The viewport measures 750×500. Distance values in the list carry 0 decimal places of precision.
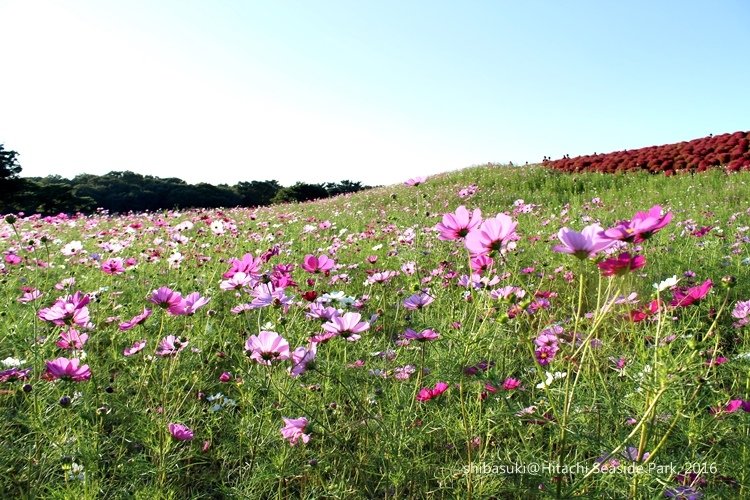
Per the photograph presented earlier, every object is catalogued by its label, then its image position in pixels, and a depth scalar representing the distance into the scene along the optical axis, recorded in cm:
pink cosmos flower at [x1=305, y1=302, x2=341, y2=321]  137
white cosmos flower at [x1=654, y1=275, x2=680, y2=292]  109
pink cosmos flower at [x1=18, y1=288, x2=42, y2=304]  149
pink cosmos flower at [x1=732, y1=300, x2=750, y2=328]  156
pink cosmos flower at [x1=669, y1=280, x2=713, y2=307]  120
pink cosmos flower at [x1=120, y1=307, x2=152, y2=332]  157
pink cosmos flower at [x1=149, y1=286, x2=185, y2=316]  144
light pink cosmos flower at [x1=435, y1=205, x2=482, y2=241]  119
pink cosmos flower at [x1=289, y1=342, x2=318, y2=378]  126
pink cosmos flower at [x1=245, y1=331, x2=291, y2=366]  122
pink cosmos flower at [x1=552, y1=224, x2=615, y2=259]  87
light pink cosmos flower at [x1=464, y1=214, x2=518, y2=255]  98
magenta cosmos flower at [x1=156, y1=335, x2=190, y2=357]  151
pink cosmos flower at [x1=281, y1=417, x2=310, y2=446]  120
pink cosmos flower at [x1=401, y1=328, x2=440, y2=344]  134
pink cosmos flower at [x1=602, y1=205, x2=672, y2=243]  86
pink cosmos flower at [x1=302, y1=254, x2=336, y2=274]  158
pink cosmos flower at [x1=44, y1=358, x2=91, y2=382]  122
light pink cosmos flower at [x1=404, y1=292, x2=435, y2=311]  153
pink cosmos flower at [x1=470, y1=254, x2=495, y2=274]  149
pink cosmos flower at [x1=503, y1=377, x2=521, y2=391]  127
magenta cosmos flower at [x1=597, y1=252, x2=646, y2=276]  84
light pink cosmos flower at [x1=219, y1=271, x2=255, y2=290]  151
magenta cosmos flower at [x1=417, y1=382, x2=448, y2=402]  127
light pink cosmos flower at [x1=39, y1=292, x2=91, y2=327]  133
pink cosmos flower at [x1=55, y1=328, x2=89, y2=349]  143
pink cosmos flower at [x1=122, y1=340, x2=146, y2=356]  162
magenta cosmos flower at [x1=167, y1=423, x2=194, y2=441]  129
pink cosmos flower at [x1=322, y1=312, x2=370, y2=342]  129
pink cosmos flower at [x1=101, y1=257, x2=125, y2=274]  198
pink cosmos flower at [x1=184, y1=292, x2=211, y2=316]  152
